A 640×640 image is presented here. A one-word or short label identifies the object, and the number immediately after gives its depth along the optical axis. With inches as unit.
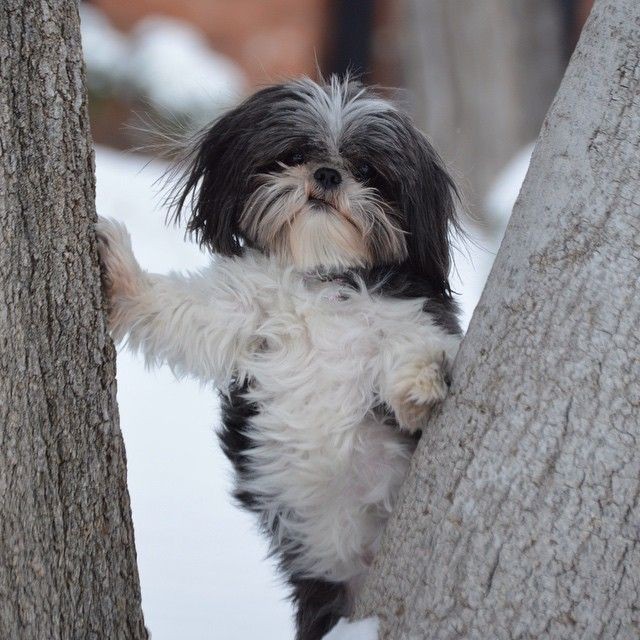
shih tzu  227.3
